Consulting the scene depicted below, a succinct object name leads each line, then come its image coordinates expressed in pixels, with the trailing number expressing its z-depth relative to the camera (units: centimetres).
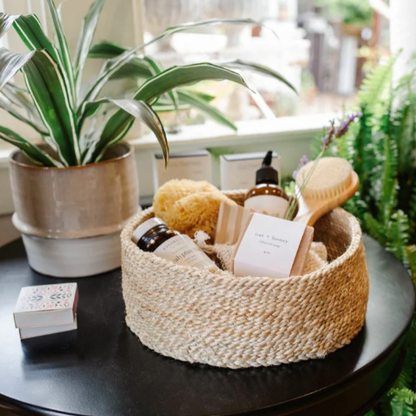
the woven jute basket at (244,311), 55
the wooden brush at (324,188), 75
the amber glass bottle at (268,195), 76
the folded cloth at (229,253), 64
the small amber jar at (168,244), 63
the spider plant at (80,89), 65
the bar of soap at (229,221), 72
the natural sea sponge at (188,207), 72
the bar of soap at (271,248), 61
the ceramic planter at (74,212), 78
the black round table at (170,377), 54
